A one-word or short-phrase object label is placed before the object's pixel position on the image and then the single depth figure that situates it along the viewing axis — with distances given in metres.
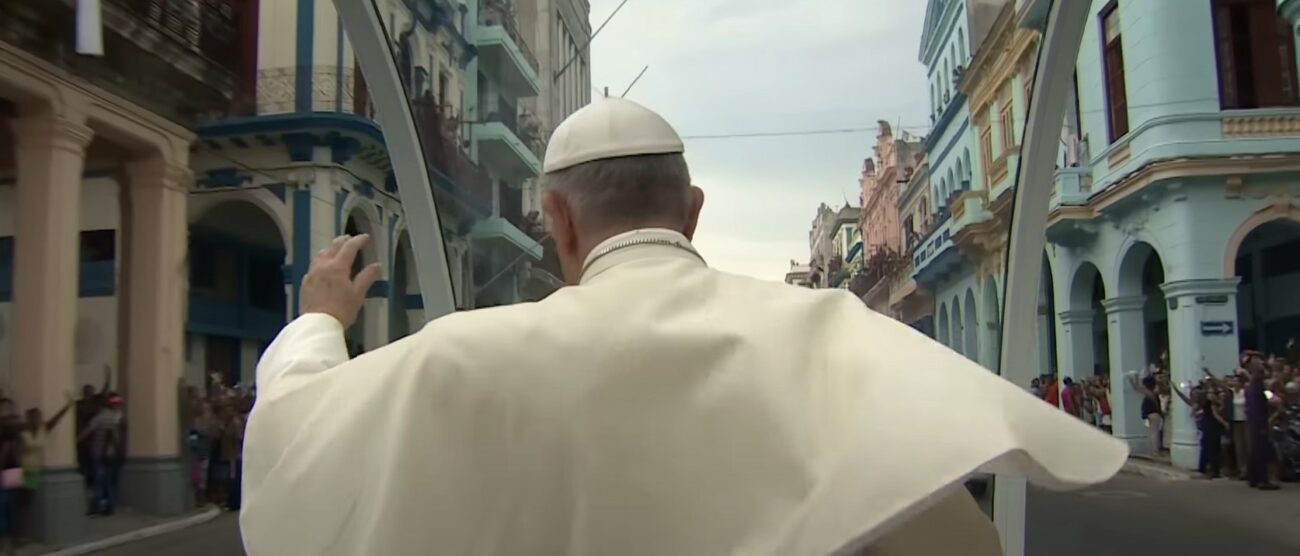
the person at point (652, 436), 1.05
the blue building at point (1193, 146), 14.50
